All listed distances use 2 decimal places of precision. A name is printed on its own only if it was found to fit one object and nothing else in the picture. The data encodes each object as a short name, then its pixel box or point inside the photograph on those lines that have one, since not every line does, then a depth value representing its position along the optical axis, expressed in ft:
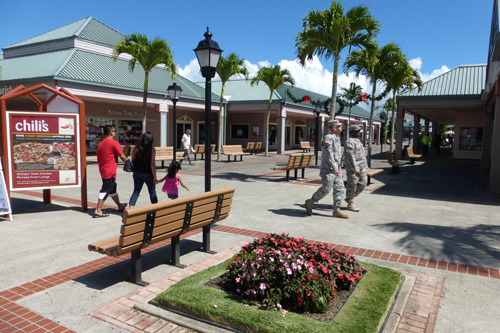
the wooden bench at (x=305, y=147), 98.84
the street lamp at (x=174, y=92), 50.62
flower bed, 11.35
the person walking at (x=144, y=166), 21.85
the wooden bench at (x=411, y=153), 65.57
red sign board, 23.70
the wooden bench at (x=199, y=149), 71.00
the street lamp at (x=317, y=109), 66.88
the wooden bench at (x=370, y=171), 36.78
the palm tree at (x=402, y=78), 66.28
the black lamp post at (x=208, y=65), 21.04
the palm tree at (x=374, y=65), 57.67
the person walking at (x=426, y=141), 92.53
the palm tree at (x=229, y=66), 66.13
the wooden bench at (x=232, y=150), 67.21
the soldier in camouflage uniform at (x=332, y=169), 23.48
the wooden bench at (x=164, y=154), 54.65
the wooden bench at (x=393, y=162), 50.93
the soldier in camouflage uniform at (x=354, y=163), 24.88
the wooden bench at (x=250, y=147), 90.00
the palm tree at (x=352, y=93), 122.31
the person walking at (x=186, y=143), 61.98
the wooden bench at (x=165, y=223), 12.44
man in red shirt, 23.47
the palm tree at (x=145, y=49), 53.98
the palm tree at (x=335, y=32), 40.55
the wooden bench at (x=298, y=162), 41.14
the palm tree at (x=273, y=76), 78.02
